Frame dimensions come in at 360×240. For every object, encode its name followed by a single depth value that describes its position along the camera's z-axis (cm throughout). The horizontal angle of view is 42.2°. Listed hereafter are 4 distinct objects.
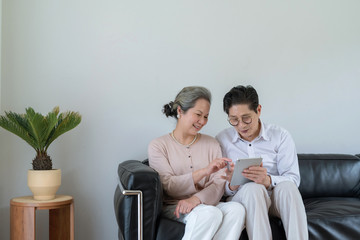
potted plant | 273
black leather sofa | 237
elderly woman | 232
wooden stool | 266
